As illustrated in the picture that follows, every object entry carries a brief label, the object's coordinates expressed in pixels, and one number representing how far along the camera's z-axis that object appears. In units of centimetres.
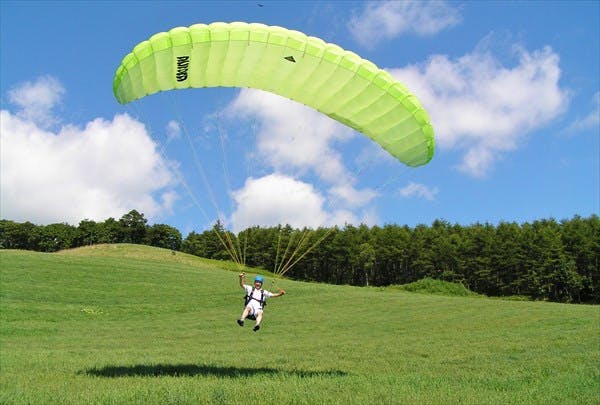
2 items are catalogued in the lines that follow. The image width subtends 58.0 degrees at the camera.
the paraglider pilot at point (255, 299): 1104
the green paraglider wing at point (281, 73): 1062
